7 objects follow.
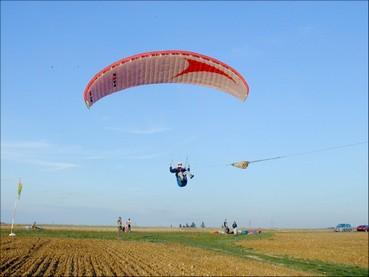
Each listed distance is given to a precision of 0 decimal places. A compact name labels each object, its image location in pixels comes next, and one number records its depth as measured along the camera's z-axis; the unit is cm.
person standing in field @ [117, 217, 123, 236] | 5182
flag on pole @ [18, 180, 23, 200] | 4203
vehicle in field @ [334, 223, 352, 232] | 8530
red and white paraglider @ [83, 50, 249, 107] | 1944
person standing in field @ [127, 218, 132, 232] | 5523
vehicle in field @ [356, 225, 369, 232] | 7563
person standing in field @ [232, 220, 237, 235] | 5723
